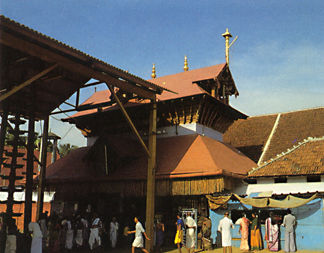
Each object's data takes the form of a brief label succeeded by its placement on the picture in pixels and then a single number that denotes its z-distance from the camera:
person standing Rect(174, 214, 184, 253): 13.60
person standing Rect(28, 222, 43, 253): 11.53
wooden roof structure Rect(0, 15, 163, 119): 10.13
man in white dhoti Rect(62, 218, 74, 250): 15.38
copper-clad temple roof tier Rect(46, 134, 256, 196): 15.40
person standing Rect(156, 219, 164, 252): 15.08
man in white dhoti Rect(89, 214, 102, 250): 14.28
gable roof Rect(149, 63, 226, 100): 18.59
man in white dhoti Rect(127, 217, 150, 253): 12.48
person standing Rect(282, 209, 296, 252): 13.30
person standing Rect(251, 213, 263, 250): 14.03
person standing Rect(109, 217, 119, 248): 16.12
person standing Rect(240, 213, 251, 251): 13.82
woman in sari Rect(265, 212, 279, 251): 13.63
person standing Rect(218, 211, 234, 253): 12.34
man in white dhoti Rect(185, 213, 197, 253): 13.52
